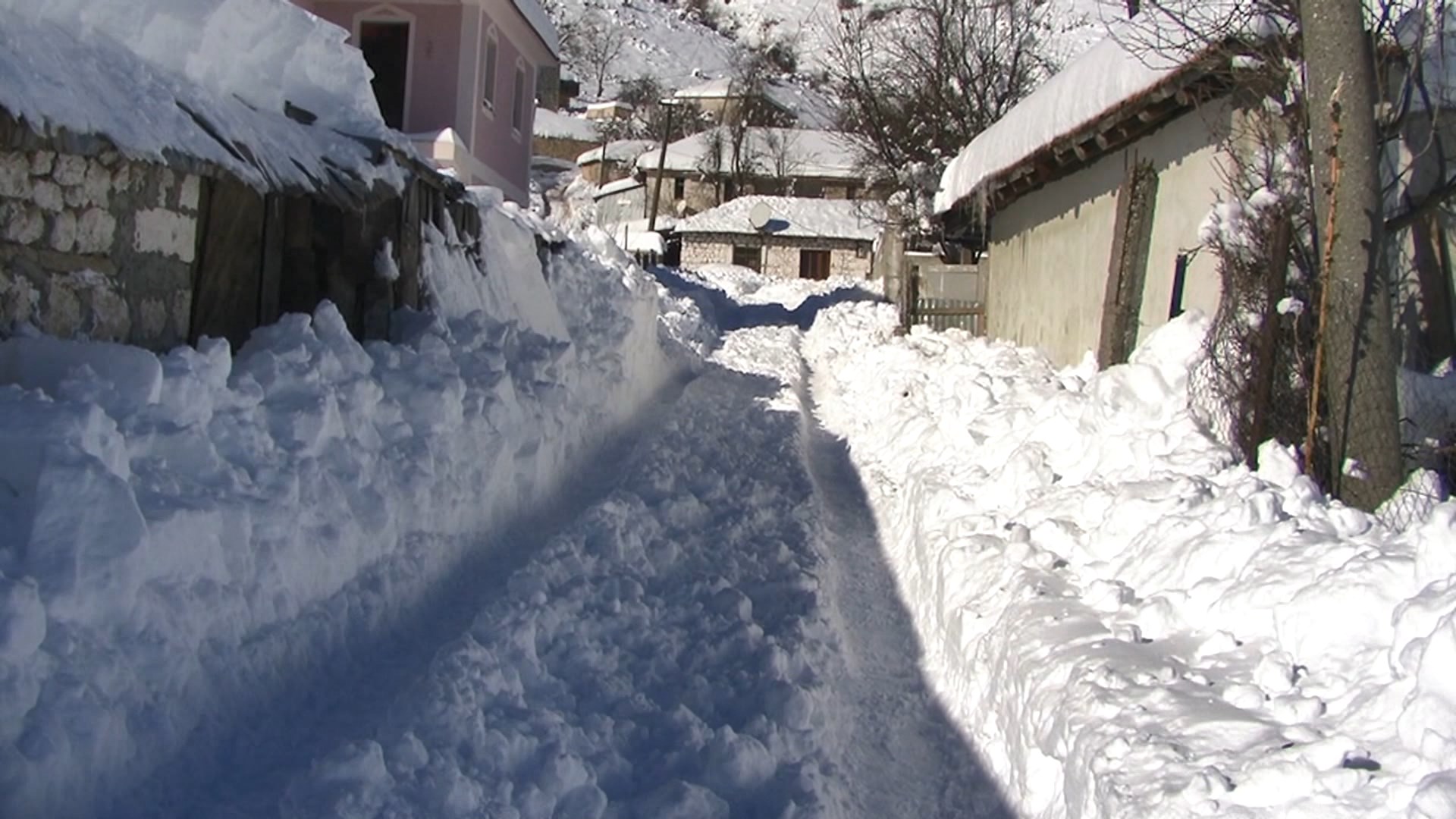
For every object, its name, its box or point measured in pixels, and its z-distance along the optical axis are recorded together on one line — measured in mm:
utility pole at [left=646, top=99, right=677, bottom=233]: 54906
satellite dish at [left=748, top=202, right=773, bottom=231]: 51031
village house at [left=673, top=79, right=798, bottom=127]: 79062
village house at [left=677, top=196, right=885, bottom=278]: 51719
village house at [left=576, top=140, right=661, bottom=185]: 73062
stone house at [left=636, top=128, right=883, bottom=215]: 63094
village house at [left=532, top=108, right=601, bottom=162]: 84812
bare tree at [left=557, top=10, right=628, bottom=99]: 112938
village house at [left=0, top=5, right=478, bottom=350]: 5133
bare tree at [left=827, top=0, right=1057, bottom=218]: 28078
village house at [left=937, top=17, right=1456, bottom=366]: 8672
